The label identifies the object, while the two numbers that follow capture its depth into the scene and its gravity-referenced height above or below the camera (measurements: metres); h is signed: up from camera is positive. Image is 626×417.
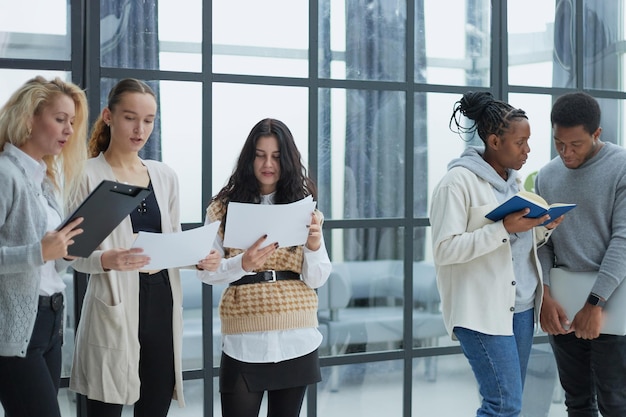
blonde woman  2.00 -0.08
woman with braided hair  2.53 -0.18
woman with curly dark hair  2.40 -0.28
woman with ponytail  2.38 -0.30
